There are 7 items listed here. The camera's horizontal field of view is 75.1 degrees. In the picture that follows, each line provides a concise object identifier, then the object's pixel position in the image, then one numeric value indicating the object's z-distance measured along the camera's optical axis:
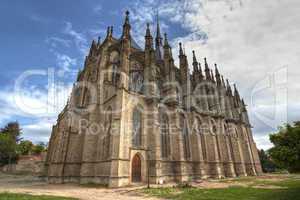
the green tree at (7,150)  47.41
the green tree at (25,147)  58.13
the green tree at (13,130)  60.27
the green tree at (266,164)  58.40
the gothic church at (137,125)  19.73
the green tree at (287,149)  10.39
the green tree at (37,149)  63.19
